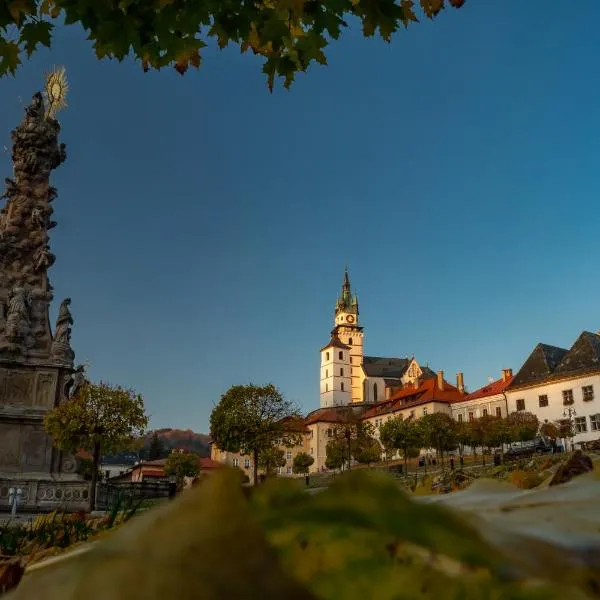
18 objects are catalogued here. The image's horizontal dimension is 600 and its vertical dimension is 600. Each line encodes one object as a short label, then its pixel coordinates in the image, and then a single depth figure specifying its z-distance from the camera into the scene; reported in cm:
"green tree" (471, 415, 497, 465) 5303
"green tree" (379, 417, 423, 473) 5572
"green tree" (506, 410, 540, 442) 5234
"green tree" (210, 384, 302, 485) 4112
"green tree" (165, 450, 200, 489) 5447
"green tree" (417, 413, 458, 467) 5572
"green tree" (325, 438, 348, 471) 6559
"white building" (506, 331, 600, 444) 5381
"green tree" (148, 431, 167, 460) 10638
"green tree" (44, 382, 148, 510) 2072
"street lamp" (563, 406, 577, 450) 5276
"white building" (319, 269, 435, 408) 11006
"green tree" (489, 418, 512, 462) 5216
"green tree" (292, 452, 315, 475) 6881
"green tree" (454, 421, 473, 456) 5675
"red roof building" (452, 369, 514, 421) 6535
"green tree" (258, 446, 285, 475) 4702
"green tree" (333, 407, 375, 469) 6706
